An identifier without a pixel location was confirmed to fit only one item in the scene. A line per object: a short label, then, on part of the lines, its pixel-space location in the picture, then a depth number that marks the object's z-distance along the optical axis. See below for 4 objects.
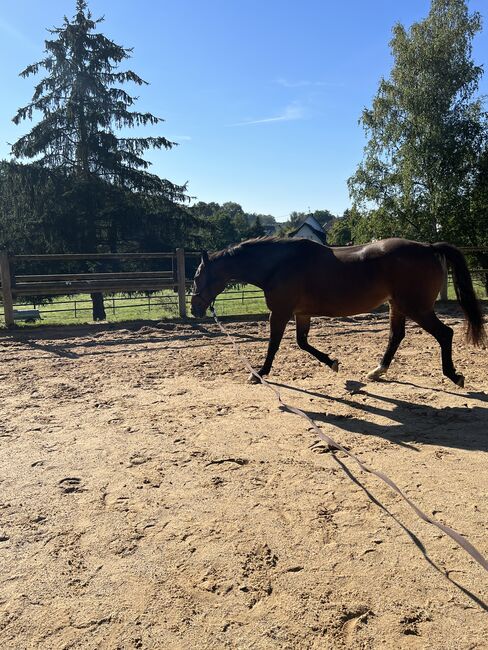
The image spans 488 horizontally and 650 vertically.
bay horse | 4.72
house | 46.07
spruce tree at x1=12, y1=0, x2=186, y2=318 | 14.68
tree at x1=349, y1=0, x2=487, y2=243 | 20.56
